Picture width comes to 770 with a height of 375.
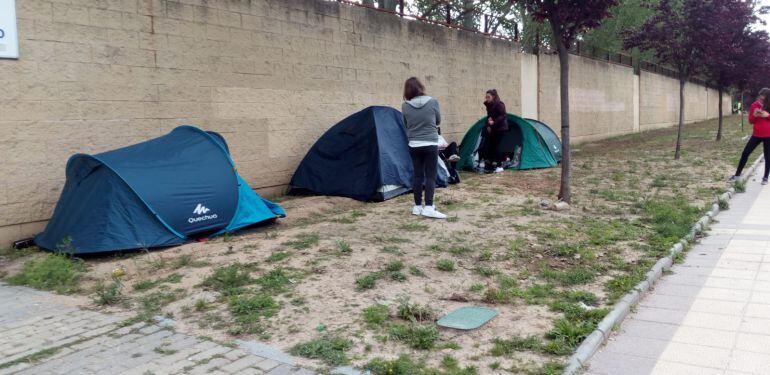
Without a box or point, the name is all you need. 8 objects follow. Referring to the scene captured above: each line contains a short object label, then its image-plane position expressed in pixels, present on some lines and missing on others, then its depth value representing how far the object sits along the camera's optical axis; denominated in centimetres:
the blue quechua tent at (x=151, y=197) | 603
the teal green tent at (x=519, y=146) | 1311
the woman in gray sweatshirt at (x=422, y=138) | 771
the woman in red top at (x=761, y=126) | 1066
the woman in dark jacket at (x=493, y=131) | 1228
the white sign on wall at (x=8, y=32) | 640
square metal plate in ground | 419
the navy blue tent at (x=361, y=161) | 923
